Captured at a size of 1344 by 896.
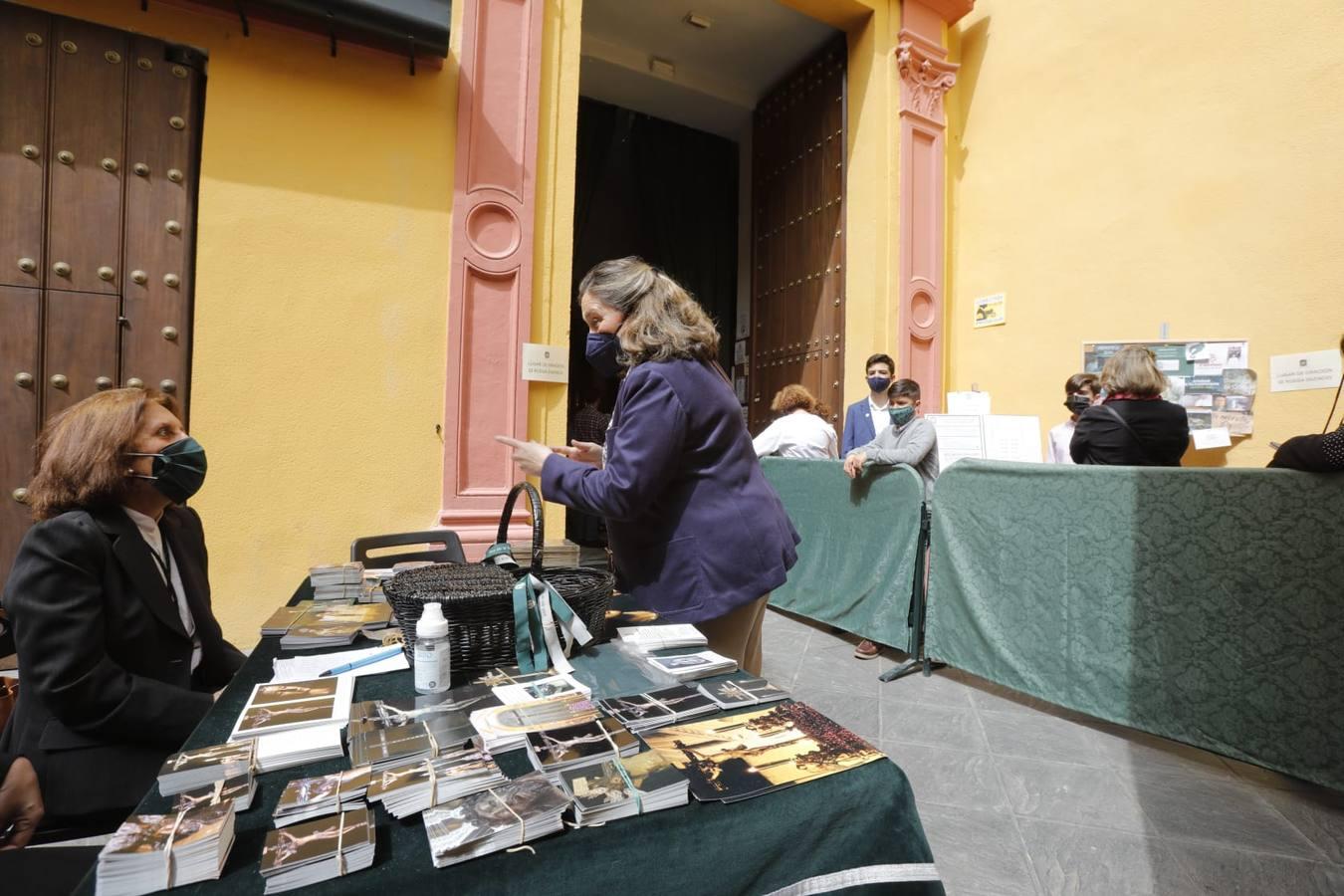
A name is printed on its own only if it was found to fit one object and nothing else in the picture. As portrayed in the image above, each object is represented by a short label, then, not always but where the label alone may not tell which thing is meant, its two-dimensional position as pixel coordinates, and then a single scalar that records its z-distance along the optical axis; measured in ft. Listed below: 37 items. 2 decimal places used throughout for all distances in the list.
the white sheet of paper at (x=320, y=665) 4.16
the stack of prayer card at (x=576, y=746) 2.97
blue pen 4.18
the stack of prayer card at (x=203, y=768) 2.71
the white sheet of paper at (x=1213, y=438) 14.64
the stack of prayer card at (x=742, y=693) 3.79
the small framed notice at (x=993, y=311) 18.99
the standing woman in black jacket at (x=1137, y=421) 10.84
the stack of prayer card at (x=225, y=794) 2.55
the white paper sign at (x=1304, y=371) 13.05
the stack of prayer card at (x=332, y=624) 4.72
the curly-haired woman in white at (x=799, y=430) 15.97
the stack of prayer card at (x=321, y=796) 2.54
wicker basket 4.04
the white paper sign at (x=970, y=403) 18.75
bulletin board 14.35
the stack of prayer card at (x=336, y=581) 6.20
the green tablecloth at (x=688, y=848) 2.35
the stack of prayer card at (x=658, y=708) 3.50
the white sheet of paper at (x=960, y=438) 15.02
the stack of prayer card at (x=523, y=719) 3.19
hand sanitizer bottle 3.70
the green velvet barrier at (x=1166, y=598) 7.42
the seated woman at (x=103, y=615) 4.27
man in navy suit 16.30
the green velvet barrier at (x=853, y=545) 12.40
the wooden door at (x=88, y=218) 9.86
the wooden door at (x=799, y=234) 20.07
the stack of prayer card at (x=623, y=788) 2.68
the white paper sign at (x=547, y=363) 13.17
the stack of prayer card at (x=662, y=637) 4.62
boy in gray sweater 12.78
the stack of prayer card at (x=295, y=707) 3.31
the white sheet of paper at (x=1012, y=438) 15.01
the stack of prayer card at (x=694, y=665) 4.15
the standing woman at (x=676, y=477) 4.87
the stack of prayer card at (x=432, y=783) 2.66
